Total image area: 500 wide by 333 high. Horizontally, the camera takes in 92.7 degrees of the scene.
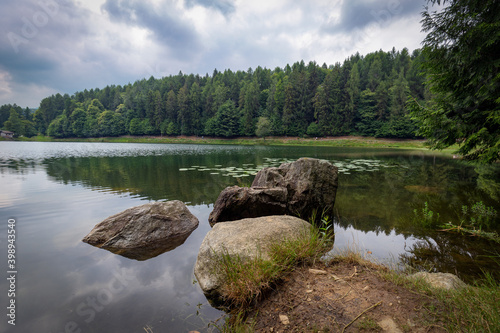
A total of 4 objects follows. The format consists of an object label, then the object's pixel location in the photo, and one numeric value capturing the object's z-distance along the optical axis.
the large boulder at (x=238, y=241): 4.18
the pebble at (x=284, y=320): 2.98
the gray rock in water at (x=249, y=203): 7.45
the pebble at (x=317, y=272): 3.85
